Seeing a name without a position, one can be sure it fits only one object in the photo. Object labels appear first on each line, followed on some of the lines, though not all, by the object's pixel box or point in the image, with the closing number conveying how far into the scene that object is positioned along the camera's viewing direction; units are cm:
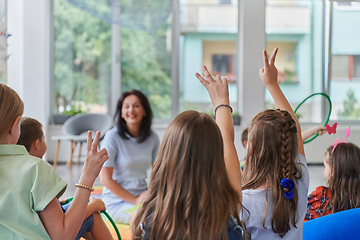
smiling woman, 246
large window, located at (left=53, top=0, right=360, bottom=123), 591
